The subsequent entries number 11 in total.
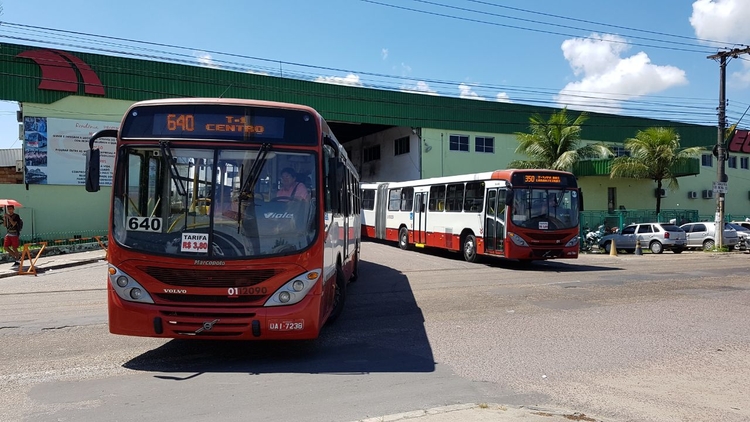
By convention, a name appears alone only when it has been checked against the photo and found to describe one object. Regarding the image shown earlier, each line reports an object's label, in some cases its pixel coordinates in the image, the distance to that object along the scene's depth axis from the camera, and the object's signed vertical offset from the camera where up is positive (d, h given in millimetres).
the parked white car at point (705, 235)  27344 -1228
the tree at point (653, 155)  34719 +3225
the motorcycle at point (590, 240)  27967 -1542
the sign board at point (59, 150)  26594 +2399
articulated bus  17203 -220
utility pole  28359 +4968
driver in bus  6707 +191
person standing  16547 -911
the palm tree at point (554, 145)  33125 +3668
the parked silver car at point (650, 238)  26609 -1366
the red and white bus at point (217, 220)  6434 -190
